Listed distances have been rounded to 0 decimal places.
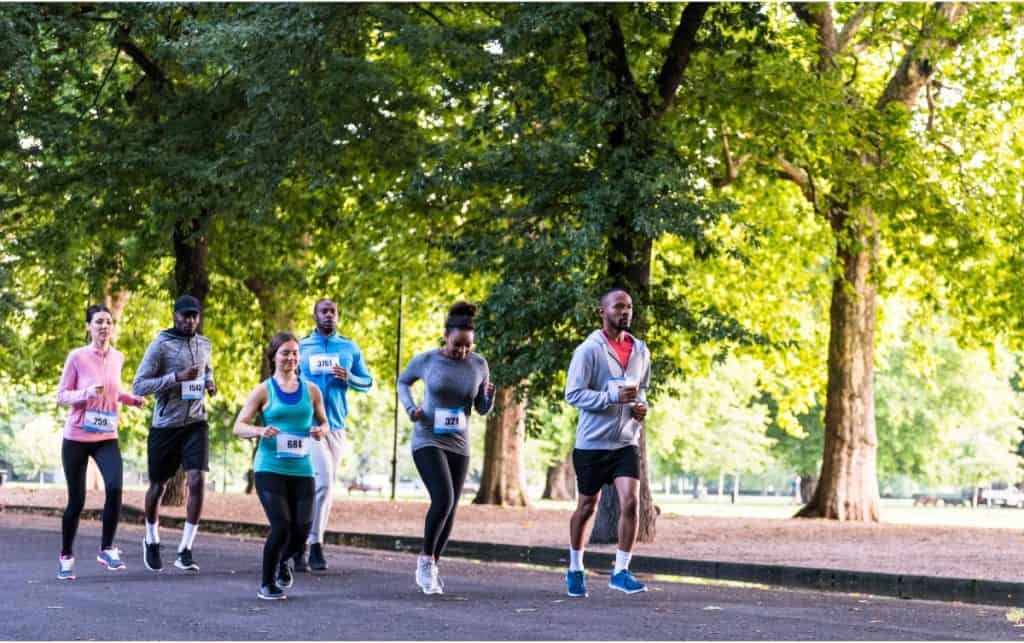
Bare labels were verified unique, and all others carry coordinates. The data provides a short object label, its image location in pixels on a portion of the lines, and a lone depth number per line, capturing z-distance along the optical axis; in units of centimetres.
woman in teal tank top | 1088
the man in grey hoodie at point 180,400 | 1311
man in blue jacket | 1337
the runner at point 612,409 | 1146
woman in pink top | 1259
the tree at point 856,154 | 2058
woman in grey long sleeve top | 1177
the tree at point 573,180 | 1762
